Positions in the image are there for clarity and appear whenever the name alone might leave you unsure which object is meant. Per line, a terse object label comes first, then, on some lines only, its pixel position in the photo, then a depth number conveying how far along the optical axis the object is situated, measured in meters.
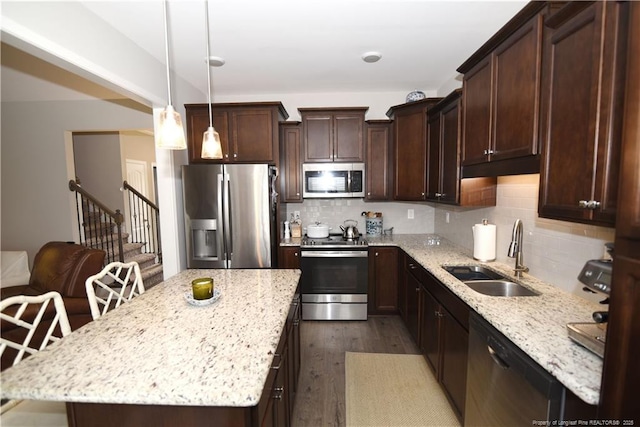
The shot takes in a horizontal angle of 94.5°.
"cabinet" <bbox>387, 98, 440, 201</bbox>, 3.17
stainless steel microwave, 3.53
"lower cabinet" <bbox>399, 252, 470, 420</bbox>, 1.78
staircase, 4.51
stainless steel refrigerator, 3.05
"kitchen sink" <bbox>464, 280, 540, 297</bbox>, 1.93
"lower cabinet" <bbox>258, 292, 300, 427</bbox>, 1.20
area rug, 1.99
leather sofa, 2.59
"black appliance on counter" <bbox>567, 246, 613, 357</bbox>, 0.91
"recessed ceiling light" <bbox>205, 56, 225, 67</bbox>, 2.65
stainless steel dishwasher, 1.07
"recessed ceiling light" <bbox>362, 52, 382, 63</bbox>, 2.61
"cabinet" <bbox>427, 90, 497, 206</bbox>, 2.39
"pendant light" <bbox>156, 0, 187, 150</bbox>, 1.42
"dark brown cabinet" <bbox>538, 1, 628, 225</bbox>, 1.01
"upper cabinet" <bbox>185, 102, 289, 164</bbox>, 3.28
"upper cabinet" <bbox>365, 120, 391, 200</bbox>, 3.53
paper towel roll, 2.35
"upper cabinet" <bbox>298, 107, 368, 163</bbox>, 3.50
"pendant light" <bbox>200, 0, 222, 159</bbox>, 1.68
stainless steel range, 3.30
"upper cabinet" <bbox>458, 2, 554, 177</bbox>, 1.45
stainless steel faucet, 1.89
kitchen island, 0.90
